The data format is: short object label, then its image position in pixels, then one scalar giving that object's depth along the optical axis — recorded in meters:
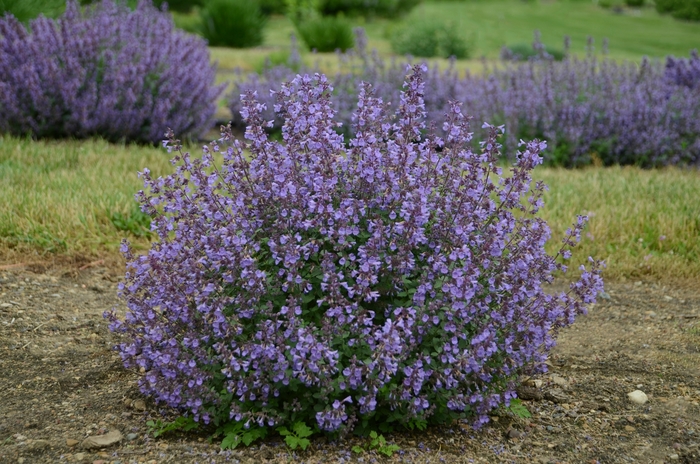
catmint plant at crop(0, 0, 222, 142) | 6.83
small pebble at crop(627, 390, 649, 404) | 3.17
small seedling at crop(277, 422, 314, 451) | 2.58
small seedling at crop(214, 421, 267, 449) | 2.61
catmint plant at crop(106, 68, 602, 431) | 2.48
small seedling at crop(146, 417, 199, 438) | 2.73
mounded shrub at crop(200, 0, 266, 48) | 15.95
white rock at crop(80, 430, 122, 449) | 2.67
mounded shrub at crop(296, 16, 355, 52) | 15.16
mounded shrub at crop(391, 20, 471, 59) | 15.97
